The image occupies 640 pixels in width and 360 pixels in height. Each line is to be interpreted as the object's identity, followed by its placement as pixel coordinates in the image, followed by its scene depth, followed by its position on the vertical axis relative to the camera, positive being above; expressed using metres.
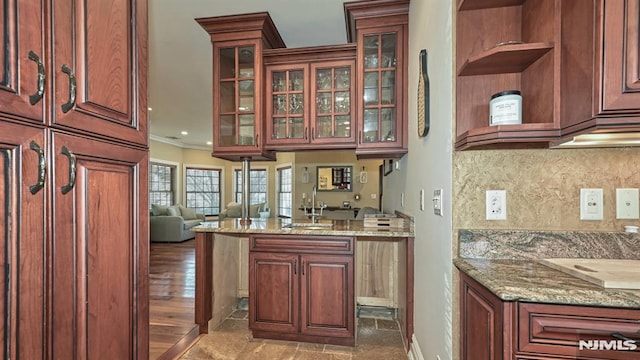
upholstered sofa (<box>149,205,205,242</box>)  6.61 -1.15
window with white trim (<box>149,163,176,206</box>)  7.72 -0.24
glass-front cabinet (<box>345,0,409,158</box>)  2.34 +0.79
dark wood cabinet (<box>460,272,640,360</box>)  0.83 -0.45
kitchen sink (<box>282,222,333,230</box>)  2.57 -0.46
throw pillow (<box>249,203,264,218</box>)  7.38 -0.91
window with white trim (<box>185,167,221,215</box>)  8.93 -0.46
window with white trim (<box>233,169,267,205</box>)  8.91 -0.34
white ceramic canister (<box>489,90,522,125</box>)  1.10 +0.25
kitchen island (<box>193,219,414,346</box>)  2.24 -0.82
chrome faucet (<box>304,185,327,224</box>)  2.94 -0.42
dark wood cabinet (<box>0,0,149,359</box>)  0.66 -0.01
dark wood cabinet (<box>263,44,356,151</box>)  2.55 +0.68
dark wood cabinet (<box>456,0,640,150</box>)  0.86 +0.38
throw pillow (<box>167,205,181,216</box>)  7.00 -0.86
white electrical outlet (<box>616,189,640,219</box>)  1.18 -0.11
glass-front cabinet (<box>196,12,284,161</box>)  2.57 +0.79
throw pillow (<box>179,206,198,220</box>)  7.59 -1.00
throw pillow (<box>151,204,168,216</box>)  6.91 -0.83
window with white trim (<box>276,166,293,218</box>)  7.91 -0.46
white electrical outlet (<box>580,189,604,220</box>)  1.19 -0.12
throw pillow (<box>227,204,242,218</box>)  7.76 -0.97
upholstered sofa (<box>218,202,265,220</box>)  7.67 -0.94
